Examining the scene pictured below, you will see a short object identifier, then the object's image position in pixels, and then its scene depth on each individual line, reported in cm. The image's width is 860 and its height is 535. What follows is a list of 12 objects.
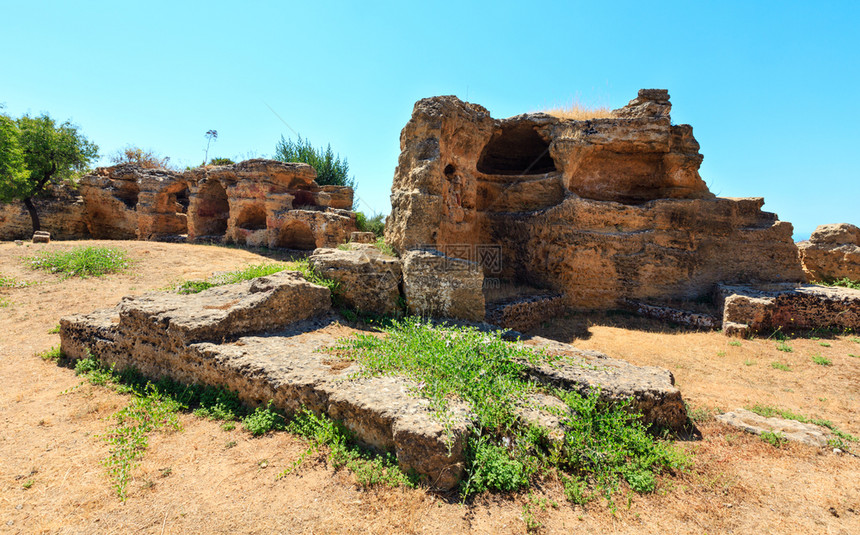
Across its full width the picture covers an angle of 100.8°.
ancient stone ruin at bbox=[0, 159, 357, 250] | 1497
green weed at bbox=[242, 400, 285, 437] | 358
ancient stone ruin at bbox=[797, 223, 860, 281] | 1044
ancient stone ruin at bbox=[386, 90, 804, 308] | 967
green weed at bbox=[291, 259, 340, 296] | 634
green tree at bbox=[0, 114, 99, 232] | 1463
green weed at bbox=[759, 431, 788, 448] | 376
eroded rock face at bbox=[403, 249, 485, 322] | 619
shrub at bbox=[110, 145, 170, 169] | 2432
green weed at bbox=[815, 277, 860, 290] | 992
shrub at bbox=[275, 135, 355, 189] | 2589
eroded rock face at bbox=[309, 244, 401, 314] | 638
